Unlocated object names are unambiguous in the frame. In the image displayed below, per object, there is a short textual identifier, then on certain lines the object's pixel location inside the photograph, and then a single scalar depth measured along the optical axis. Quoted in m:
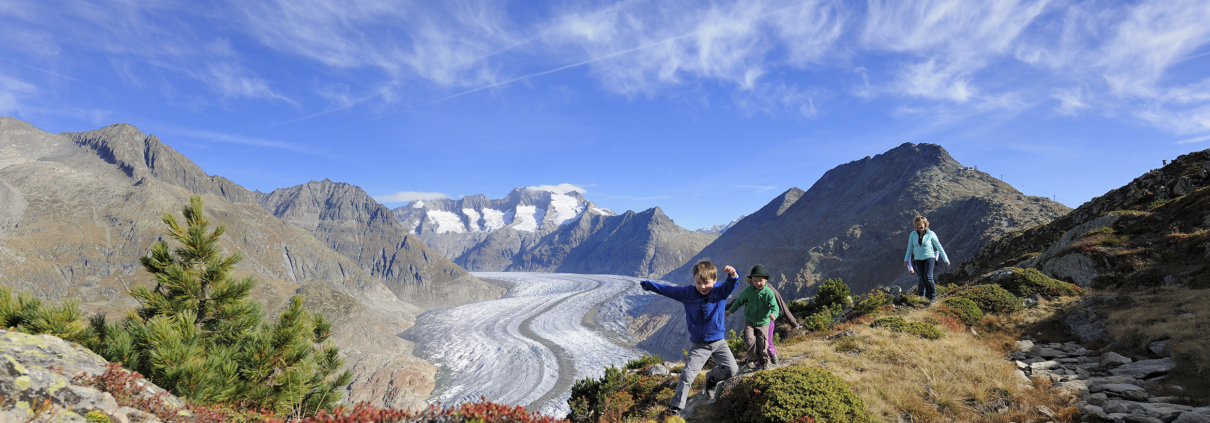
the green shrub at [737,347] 13.47
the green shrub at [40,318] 6.93
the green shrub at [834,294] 18.45
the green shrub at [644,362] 13.48
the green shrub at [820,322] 14.91
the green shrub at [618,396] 8.61
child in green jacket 8.58
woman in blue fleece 13.91
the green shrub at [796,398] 6.55
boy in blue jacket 7.30
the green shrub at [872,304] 15.70
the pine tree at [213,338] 7.08
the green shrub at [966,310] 13.41
